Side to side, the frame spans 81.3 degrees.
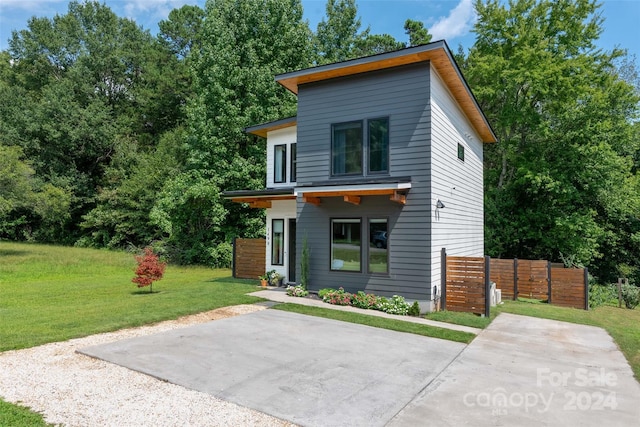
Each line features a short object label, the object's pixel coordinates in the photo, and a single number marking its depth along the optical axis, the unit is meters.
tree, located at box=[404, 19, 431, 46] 27.09
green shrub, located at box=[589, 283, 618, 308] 13.67
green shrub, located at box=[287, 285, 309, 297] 10.25
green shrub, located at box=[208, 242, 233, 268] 19.25
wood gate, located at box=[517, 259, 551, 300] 13.03
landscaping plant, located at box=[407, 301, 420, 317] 8.66
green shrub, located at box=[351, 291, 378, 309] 9.11
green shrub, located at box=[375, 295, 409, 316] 8.77
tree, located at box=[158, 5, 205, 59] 32.31
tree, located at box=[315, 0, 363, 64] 27.11
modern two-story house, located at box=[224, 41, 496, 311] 8.94
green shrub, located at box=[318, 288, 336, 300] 9.81
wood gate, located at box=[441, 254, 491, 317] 8.91
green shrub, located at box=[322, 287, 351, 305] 9.41
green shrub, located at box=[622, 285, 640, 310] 13.97
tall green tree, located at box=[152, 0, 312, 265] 19.23
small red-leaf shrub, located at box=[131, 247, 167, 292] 10.57
